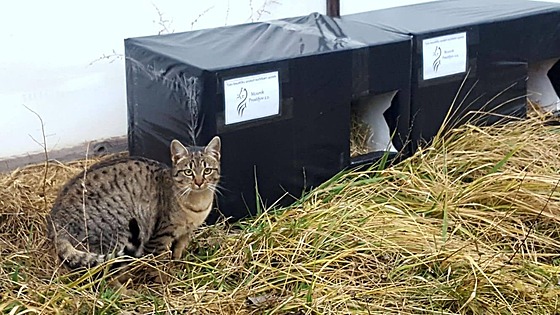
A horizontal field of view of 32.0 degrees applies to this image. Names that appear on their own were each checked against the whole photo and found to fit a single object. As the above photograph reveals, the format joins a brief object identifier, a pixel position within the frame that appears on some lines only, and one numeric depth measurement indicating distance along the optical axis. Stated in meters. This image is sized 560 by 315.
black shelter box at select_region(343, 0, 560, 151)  3.80
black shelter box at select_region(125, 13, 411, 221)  3.28
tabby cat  3.07
